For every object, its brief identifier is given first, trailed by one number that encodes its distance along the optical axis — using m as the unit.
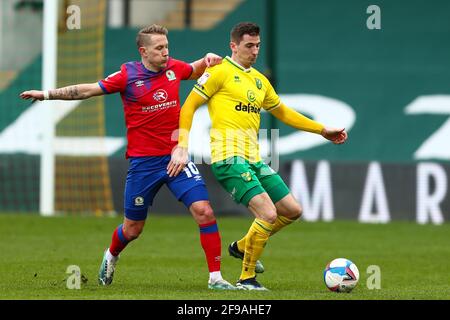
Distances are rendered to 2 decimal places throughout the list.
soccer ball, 18.36
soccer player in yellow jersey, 18.81
